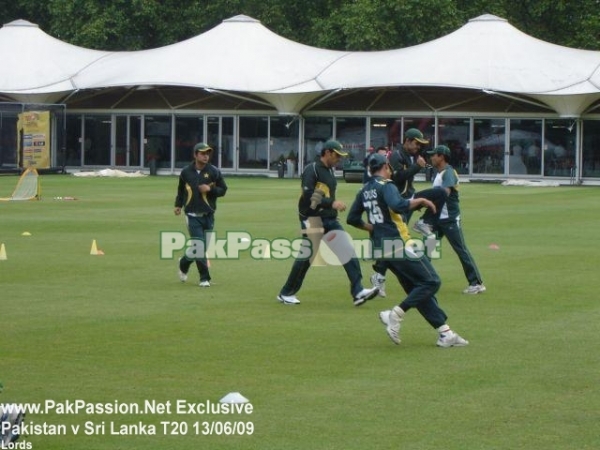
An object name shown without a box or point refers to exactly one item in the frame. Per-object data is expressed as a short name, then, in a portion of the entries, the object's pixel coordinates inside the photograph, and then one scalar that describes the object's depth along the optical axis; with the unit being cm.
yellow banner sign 5216
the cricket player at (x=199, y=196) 1742
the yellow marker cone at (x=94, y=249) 2117
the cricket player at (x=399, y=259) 1256
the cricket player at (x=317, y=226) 1545
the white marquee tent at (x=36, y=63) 5572
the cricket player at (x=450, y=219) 1664
